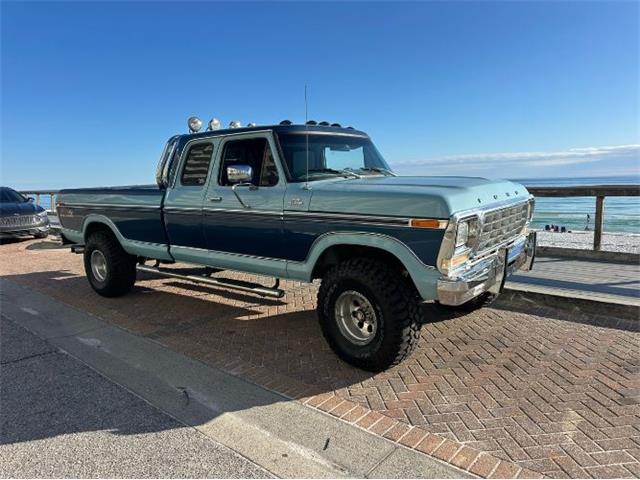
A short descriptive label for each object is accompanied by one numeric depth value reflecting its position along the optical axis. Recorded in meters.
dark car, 13.38
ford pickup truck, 3.77
